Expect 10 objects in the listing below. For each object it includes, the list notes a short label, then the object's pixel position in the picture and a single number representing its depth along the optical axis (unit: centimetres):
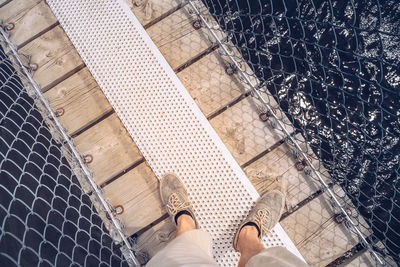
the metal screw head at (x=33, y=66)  234
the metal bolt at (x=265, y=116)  216
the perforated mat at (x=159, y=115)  207
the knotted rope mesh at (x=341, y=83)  227
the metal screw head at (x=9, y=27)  240
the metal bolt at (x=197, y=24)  231
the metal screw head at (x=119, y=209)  215
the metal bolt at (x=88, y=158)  221
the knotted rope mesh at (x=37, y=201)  145
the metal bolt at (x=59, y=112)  228
